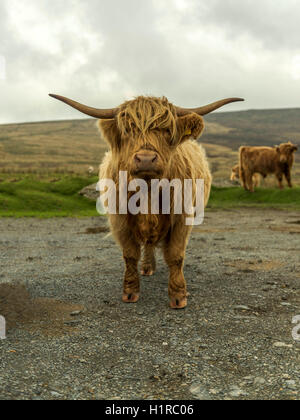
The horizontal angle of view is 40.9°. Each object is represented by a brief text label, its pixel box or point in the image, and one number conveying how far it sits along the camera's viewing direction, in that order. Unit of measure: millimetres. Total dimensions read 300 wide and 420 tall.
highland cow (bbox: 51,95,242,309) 3912
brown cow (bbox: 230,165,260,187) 23244
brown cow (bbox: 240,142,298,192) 17922
